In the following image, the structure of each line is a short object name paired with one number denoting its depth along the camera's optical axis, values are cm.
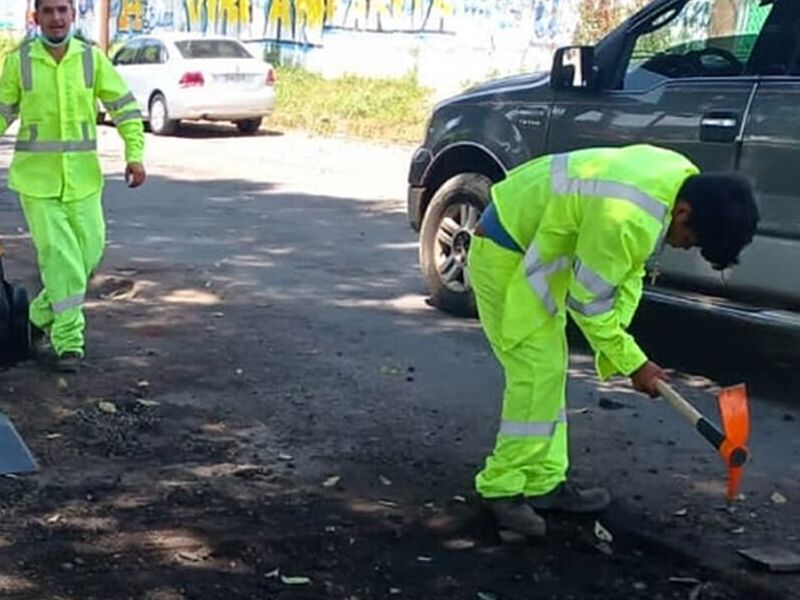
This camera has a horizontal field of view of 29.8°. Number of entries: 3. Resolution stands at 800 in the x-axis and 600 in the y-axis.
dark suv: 677
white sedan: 2203
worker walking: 710
